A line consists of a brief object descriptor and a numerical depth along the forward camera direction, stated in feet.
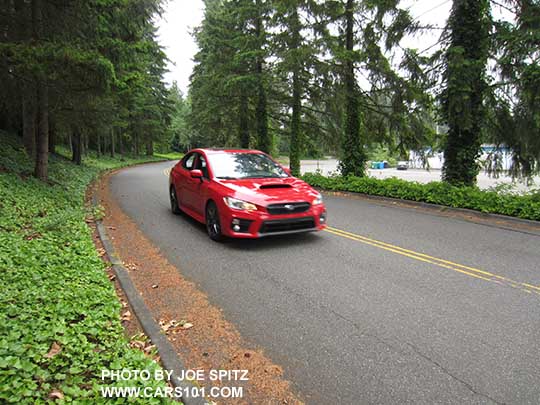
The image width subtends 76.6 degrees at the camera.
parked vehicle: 126.41
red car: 19.24
